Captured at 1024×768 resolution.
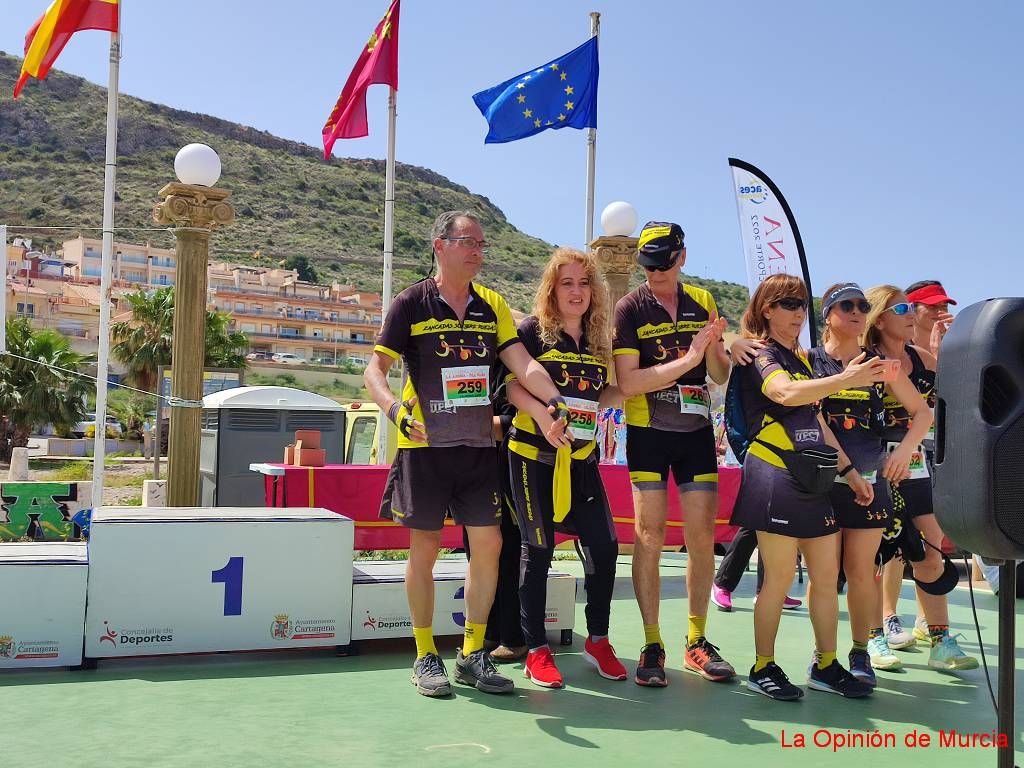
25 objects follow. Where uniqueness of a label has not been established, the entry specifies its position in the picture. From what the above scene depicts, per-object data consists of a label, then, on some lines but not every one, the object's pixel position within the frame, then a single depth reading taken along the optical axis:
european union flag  10.84
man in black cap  4.39
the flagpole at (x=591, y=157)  11.33
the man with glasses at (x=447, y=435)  4.09
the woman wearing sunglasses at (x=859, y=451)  4.29
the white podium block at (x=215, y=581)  4.28
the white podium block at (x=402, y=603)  4.75
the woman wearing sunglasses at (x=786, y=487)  4.05
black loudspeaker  2.31
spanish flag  9.19
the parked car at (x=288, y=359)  74.41
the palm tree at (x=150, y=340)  33.81
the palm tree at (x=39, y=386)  30.45
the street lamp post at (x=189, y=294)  9.48
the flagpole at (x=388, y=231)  10.56
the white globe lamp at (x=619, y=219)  11.12
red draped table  6.90
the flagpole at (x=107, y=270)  9.25
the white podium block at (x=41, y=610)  4.12
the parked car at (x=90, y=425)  42.75
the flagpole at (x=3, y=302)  9.19
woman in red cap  5.40
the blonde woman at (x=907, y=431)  4.70
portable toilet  10.45
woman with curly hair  4.22
